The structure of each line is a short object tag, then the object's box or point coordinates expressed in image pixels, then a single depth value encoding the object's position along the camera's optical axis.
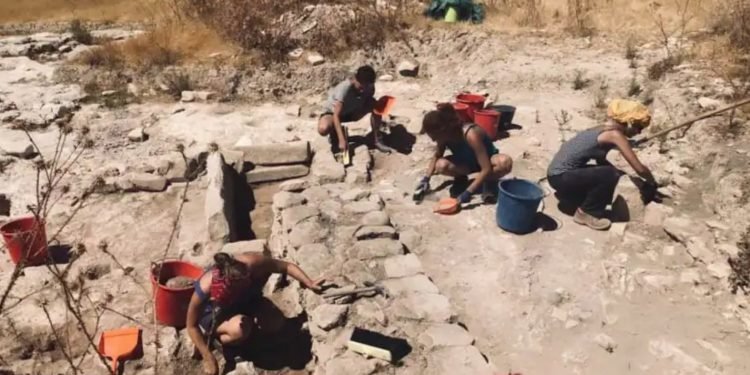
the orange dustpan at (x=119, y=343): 4.04
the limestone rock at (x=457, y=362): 3.45
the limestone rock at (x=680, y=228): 4.96
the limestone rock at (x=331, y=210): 5.16
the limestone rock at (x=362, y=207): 5.27
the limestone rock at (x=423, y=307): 3.89
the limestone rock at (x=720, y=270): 4.47
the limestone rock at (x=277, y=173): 6.84
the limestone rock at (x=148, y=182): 6.47
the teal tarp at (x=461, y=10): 11.06
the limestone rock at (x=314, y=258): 4.48
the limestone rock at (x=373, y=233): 4.81
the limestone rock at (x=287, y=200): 5.42
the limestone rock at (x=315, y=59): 9.80
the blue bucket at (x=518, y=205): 4.94
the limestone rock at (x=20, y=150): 7.05
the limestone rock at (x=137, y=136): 7.60
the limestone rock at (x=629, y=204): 5.31
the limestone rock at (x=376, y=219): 5.04
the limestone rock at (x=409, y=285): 4.13
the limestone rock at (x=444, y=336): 3.67
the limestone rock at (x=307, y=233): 4.81
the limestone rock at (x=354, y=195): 5.51
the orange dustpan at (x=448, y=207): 5.41
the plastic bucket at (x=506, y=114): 7.32
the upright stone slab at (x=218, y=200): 5.23
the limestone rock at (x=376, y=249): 4.57
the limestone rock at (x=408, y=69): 9.68
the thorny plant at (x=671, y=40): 8.18
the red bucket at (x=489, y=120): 6.93
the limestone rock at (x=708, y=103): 6.75
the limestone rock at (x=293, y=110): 8.46
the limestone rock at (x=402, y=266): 4.35
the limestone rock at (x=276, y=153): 6.85
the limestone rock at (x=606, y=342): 3.94
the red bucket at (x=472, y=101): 7.16
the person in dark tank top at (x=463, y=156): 5.14
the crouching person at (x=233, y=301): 3.79
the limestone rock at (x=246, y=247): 4.88
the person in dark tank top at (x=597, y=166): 4.80
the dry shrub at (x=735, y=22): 8.23
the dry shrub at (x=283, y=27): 10.18
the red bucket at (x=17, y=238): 4.93
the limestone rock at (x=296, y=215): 5.07
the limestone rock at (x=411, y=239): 5.08
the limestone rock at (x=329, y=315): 3.85
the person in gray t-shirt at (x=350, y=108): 6.60
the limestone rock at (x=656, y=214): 5.18
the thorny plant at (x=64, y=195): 1.95
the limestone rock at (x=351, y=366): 3.47
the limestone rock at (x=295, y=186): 5.86
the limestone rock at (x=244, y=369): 3.87
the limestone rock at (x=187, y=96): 8.85
